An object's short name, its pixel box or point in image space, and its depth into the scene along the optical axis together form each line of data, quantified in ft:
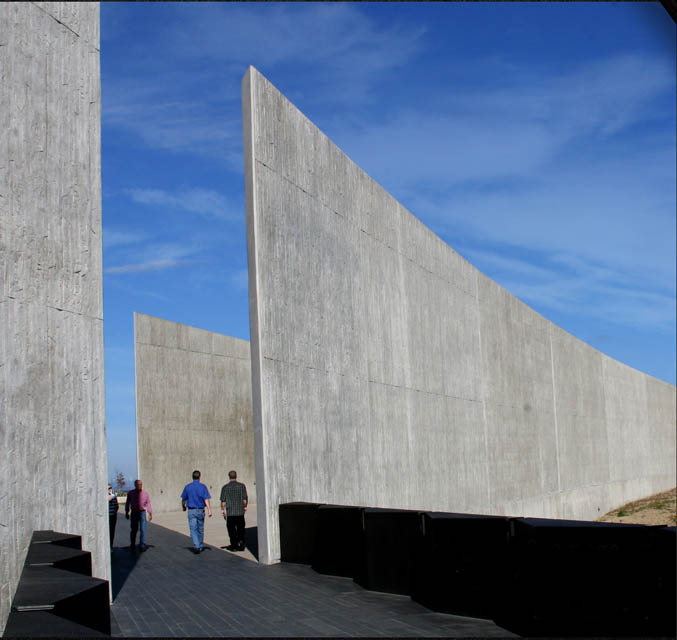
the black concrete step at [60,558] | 21.59
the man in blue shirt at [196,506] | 45.42
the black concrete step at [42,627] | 13.57
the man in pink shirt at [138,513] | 49.34
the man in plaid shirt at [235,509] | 45.85
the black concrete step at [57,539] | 25.07
